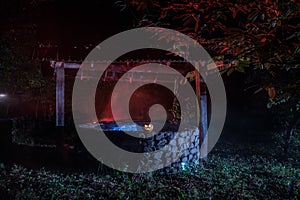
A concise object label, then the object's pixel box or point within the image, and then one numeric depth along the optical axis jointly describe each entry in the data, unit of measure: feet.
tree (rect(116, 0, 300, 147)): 11.39
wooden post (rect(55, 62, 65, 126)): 33.24
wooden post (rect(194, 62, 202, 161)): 35.99
